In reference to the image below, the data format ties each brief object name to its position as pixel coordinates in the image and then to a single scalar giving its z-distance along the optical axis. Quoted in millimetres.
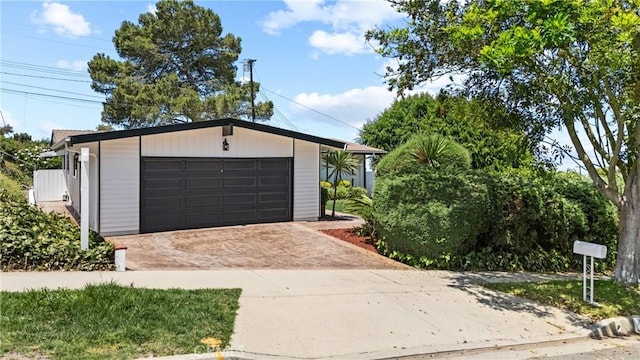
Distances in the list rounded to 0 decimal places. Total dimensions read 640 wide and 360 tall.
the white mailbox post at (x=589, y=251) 6520
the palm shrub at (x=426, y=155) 12141
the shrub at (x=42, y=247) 7062
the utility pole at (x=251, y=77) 30406
